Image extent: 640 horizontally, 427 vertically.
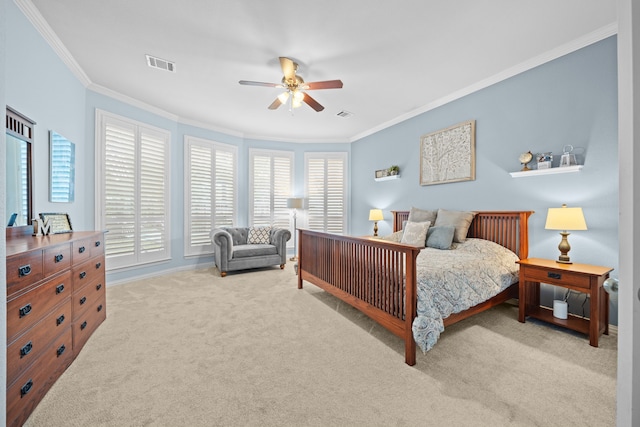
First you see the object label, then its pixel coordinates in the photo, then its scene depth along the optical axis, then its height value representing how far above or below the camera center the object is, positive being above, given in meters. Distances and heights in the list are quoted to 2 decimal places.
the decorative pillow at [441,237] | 3.21 -0.29
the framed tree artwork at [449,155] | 3.60 +0.87
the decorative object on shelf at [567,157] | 2.63 +0.57
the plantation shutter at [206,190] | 4.87 +0.42
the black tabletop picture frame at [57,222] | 2.29 -0.10
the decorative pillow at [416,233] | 3.43 -0.27
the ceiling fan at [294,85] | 2.83 +1.42
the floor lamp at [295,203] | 5.61 +0.20
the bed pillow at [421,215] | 3.82 -0.03
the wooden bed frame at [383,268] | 2.01 -0.56
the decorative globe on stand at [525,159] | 2.96 +0.63
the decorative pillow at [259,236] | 5.06 -0.46
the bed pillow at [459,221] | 3.33 -0.10
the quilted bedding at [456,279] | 1.94 -0.59
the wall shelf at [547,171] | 2.60 +0.46
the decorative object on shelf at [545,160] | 2.79 +0.58
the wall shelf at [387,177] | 4.83 +0.67
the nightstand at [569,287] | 2.16 -0.65
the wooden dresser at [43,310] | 1.33 -0.64
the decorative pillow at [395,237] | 3.89 -0.37
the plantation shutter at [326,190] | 6.10 +0.52
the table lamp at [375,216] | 4.92 -0.06
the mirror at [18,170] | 2.00 +0.33
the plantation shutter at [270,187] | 5.74 +0.58
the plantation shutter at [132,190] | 3.71 +0.32
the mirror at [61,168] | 2.71 +0.46
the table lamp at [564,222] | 2.36 -0.07
